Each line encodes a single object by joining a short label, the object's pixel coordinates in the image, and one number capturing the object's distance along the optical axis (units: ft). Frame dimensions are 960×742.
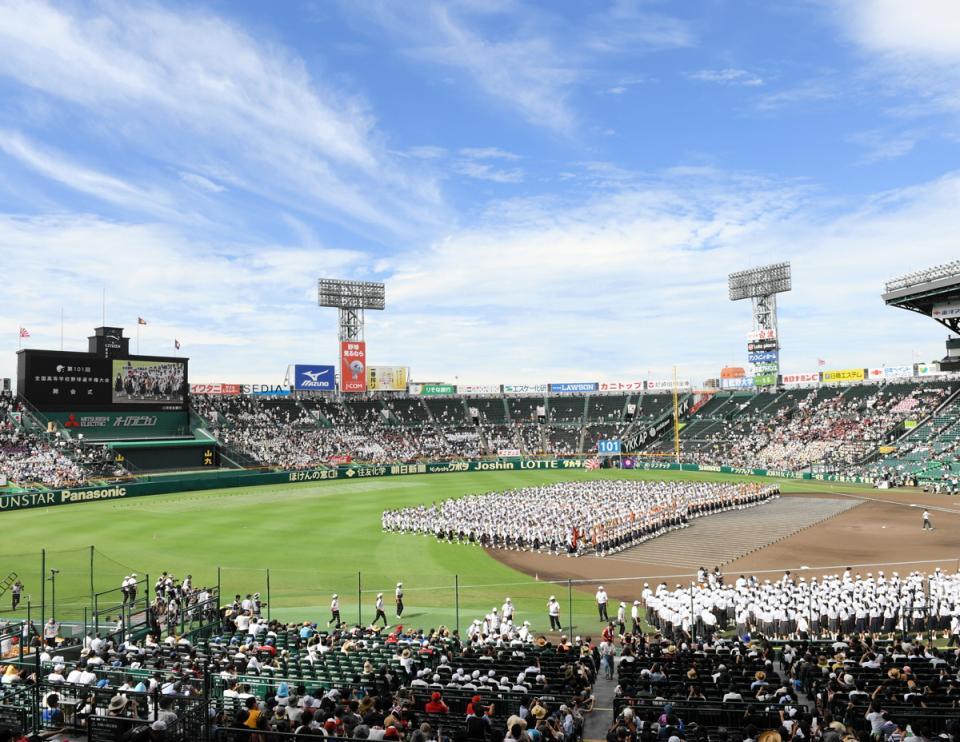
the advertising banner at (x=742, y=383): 318.65
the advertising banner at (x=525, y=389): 342.85
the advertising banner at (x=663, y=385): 325.79
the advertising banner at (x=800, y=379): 285.64
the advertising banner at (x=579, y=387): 338.54
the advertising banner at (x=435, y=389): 326.85
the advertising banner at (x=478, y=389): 334.24
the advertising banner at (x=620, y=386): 332.80
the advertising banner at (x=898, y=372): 259.80
